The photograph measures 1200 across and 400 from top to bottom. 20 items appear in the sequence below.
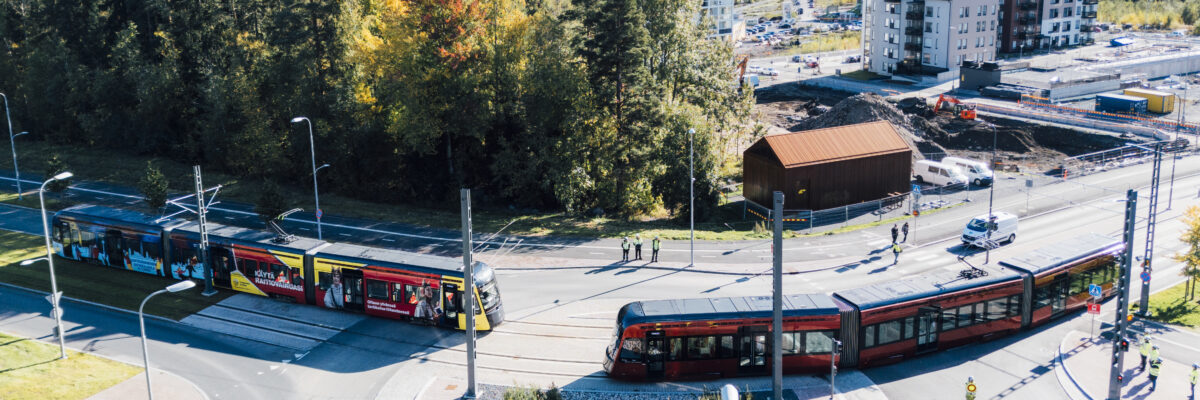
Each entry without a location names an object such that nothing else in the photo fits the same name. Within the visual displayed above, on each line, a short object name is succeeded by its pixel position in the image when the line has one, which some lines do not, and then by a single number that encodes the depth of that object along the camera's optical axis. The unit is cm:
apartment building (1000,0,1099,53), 12862
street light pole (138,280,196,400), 2609
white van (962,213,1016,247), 4703
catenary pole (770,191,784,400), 2695
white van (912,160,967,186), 6172
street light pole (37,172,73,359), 3372
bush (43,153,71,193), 5728
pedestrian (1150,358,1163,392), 3042
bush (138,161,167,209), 5347
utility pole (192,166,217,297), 3991
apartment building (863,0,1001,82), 11250
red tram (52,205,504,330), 3581
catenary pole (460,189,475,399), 2848
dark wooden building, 5519
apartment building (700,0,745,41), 16475
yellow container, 8819
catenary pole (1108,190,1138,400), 2884
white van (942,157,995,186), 6125
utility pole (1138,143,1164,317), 3334
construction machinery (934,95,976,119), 8933
